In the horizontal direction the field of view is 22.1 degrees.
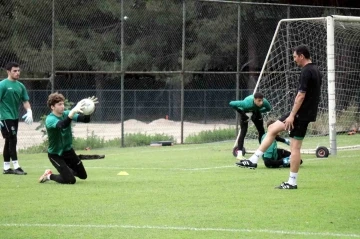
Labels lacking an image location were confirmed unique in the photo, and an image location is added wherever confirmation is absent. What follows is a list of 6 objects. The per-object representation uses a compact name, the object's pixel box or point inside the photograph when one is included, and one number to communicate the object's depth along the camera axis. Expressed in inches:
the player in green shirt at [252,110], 738.2
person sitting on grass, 668.1
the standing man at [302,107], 519.8
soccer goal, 946.7
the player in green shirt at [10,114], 656.4
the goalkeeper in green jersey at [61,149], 575.8
